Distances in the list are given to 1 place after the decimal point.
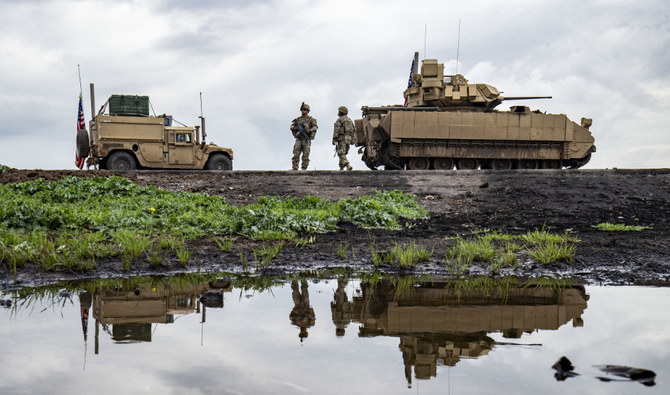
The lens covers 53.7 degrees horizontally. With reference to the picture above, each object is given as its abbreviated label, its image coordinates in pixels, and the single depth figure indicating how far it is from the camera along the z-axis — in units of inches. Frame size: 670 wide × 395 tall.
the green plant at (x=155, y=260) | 291.7
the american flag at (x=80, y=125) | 882.1
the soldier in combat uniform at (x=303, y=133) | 759.7
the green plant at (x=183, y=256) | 295.1
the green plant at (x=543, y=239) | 340.2
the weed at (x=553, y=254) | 299.3
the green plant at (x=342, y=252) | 319.6
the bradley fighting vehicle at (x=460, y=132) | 962.1
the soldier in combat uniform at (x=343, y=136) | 798.5
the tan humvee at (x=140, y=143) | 850.8
